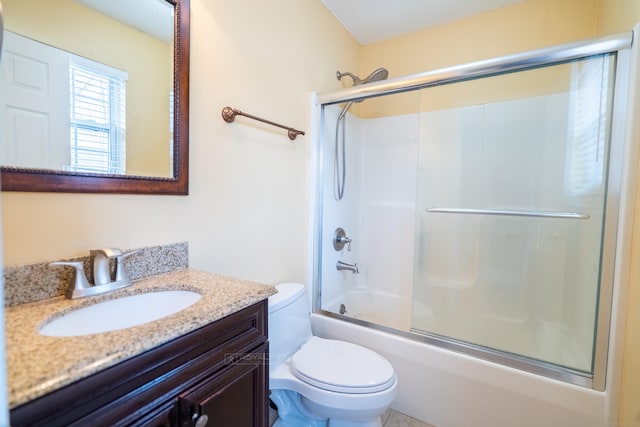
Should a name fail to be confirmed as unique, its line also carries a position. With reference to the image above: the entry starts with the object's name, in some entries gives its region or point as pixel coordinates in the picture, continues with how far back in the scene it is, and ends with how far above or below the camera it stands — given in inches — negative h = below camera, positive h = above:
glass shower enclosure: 52.4 -0.4
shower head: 82.5 +38.5
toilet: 45.3 -29.6
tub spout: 87.3 -20.2
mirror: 30.1 +12.5
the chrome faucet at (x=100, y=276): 32.2 -9.9
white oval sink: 29.0 -13.9
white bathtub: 48.5 -35.0
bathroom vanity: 19.2 -14.2
